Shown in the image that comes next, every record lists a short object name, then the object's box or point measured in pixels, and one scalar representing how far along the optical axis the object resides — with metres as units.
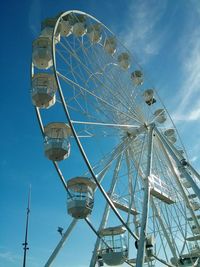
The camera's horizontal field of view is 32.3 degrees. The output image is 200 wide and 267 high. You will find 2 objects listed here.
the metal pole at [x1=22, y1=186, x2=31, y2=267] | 23.32
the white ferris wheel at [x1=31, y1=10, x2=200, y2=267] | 14.05
